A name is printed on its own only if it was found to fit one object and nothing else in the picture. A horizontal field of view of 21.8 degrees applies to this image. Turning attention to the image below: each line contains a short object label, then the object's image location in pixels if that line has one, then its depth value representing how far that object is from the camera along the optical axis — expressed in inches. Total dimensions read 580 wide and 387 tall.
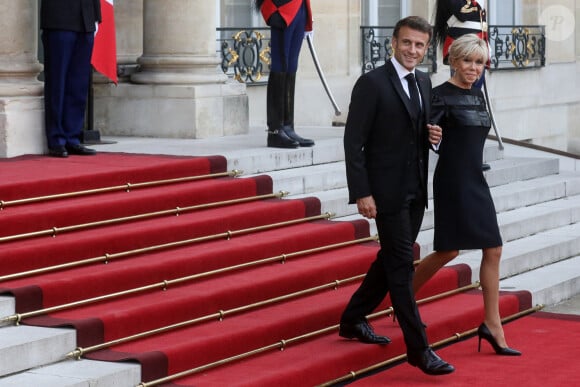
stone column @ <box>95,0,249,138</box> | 496.7
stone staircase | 421.1
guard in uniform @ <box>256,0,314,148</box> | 454.6
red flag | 473.1
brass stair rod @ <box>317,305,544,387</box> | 313.3
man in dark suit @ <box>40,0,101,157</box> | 425.1
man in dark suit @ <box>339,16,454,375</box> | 301.1
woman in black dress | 320.8
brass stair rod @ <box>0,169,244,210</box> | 353.7
